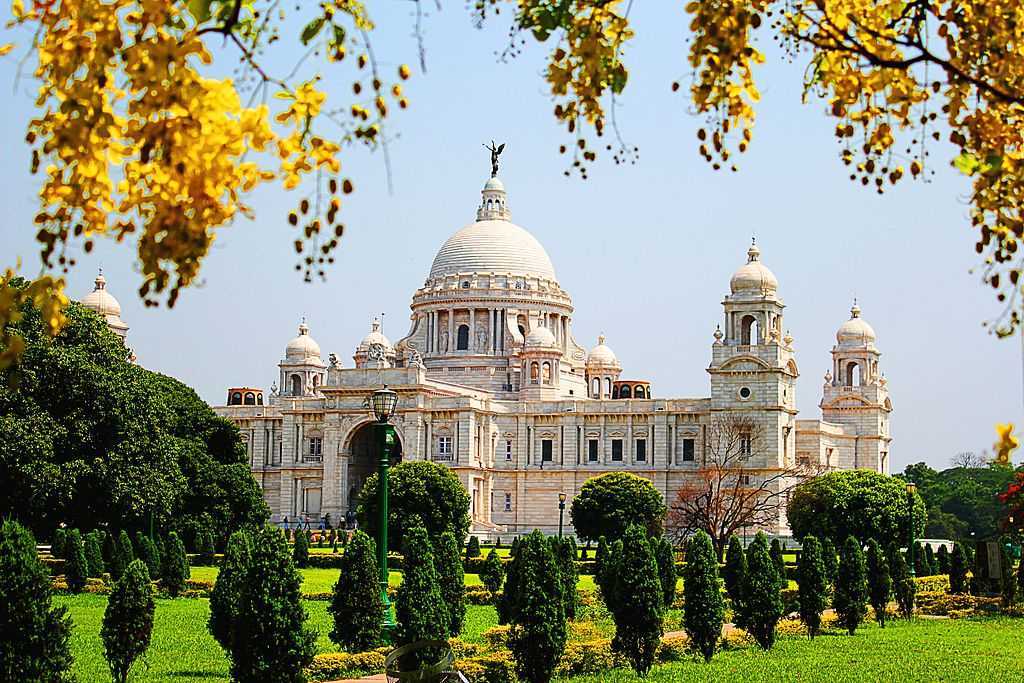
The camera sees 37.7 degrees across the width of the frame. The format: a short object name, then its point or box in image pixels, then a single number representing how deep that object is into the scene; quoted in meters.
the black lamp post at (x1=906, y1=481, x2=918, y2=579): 53.62
